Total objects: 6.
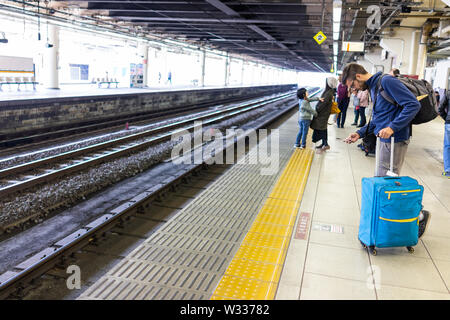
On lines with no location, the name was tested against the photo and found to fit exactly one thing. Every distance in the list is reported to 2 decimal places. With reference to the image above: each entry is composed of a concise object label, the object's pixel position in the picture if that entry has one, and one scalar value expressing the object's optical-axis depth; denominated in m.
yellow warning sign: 14.05
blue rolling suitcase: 3.71
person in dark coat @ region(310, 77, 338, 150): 8.91
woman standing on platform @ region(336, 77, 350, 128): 12.46
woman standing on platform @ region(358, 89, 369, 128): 12.13
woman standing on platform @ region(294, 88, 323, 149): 9.16
